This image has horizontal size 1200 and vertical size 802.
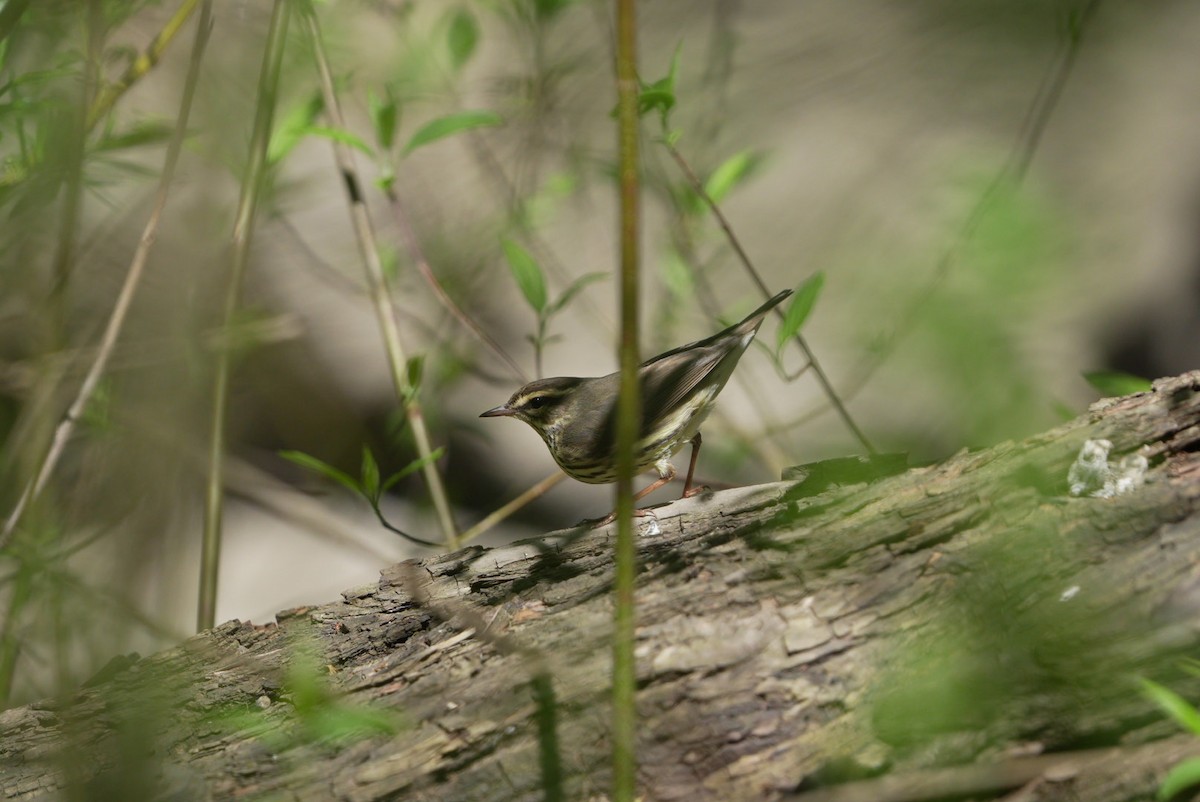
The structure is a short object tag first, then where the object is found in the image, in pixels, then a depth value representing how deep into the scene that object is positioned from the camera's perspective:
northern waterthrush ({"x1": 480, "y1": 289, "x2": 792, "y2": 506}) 6.45
